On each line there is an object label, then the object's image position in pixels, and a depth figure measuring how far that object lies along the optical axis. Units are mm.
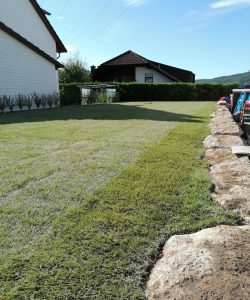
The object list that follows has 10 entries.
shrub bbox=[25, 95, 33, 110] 11728
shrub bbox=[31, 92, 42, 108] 12358
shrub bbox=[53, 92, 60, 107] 14092
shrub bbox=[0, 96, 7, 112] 10191
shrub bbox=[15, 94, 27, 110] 11218
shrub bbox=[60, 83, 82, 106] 16001
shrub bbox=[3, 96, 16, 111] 10489
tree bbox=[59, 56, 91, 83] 30299
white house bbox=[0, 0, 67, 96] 10871
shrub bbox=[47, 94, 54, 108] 13413
